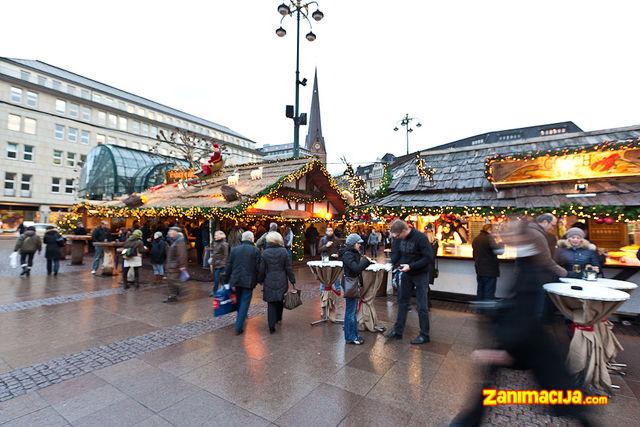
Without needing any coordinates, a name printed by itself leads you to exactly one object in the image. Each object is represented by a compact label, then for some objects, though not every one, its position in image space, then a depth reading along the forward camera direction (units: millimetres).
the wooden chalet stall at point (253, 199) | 11164
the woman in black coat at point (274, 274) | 5203
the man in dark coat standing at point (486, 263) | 5977
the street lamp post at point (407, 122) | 22627
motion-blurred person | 2385
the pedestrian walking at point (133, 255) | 8477
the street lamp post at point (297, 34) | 10430
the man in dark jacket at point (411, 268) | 4707
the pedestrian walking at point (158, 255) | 9133
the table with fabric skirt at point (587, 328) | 3334
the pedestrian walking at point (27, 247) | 9555
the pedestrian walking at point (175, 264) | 7168
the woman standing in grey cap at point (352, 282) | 4620
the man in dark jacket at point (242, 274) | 5246
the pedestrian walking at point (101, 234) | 11227
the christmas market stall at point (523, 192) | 6113
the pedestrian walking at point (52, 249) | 9852
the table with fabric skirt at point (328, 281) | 5691
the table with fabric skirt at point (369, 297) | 5250
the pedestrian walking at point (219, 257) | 7551
